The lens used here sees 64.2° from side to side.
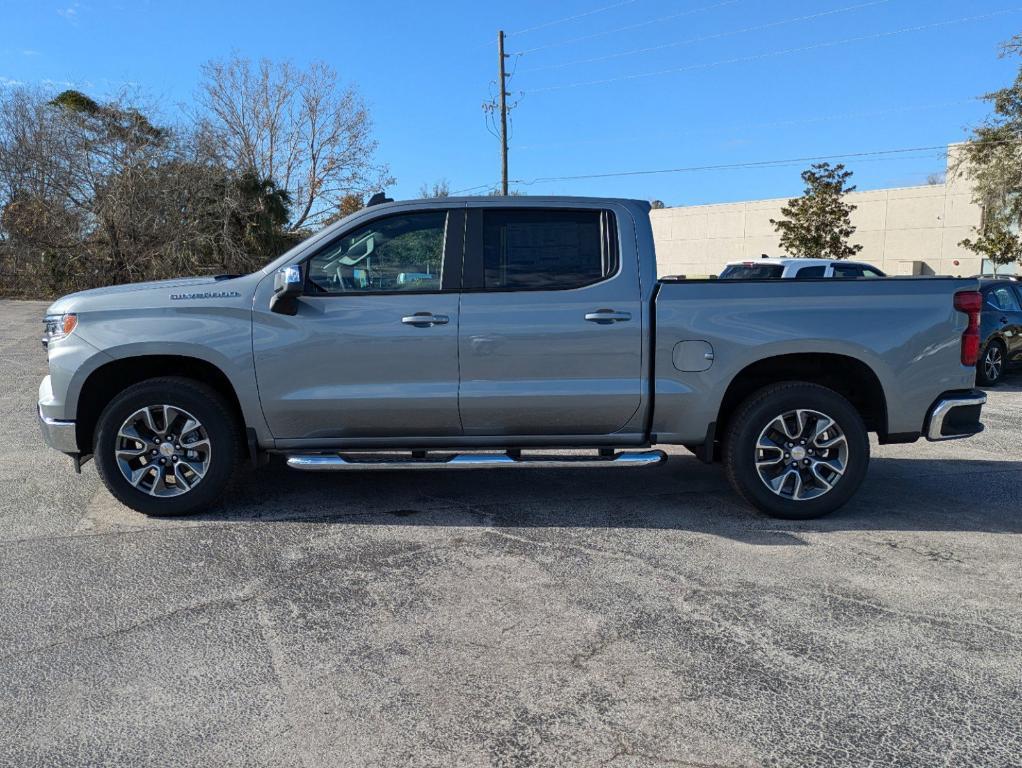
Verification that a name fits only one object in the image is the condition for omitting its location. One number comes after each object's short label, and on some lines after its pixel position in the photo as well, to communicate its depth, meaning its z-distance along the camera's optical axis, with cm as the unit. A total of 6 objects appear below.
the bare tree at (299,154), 3922
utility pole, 3397
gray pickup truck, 509
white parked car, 1491
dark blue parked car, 1190
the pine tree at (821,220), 3575
